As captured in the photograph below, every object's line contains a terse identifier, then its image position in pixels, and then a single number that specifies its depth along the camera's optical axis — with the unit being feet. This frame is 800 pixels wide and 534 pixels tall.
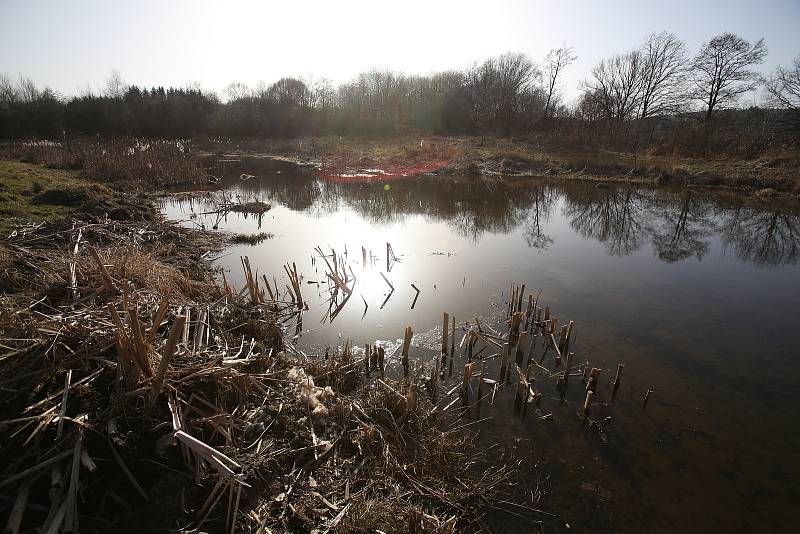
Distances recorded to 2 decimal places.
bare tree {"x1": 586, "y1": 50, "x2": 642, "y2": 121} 134.10
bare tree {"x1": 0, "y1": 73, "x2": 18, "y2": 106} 160.15
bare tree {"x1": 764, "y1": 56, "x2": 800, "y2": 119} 90.84
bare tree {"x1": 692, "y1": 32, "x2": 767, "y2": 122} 110.52
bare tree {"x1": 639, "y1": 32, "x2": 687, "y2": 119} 127.54
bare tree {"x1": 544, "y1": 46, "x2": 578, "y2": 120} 151.14
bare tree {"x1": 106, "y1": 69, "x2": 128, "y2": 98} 191.11
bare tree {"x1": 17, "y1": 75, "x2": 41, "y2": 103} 170.18
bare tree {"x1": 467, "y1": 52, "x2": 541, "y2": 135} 146.61
